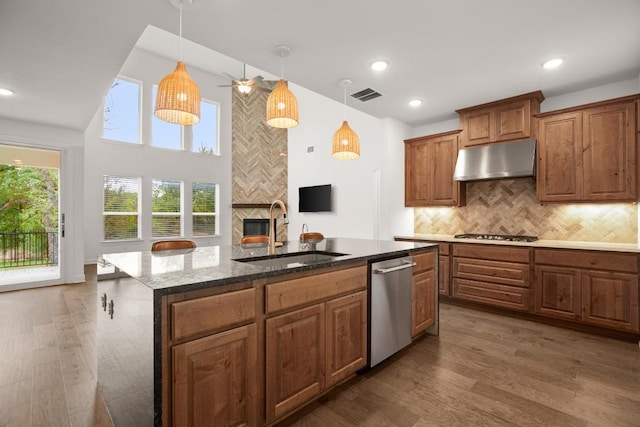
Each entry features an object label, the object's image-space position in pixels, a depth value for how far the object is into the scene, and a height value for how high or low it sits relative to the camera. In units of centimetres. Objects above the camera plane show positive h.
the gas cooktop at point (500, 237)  383 -33
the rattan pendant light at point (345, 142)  325 +75
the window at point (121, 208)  656 +10
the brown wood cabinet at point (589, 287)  295 -76
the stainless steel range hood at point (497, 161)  372 +66
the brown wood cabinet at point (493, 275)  354 -76
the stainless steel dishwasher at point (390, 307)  231 -75
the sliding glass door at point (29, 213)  532 -1
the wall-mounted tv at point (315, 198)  636 +31
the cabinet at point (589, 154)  320 +66
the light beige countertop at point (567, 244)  305 -35
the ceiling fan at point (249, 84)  468 +207
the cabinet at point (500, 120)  379 +122
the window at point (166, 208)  716 +11
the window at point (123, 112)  662 +221
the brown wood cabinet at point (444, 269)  409 -75
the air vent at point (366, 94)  374 +148
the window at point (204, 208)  778 +12
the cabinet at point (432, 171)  445 +63
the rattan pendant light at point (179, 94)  190 +74
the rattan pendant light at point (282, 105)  243 +86
